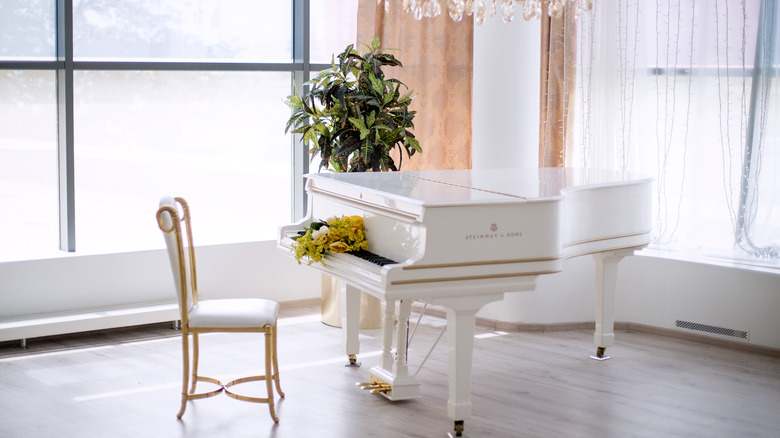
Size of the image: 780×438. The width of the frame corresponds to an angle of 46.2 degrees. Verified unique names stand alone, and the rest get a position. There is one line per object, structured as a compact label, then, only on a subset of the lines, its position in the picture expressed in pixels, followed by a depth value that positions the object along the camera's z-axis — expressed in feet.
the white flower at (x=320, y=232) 14.03
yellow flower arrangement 13.71
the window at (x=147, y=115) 18.39
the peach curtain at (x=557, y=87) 19.94
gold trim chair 13.32
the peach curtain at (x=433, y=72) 20.94
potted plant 17.74
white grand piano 12.14
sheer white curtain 17.87
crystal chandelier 12.67
